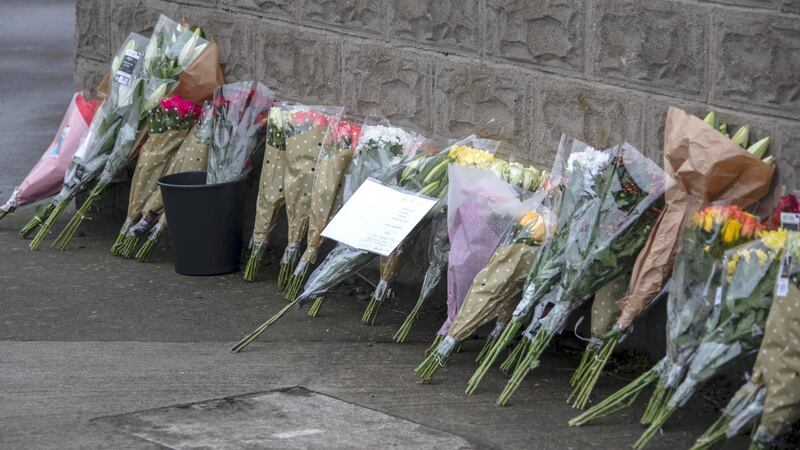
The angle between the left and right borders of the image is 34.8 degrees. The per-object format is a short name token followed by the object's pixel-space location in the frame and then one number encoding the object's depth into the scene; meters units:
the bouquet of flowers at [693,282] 4.77
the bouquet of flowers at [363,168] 6.13
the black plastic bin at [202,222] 7.07
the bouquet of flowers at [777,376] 4.31
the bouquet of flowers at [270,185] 6.99
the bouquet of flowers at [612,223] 5.23
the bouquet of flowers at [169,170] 7.46
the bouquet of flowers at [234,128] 7.27
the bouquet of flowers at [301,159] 6.81
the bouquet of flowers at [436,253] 6.06
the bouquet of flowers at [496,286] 5.51
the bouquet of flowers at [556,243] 5.35
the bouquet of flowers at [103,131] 7.81
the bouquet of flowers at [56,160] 8.13
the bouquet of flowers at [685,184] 5.01
